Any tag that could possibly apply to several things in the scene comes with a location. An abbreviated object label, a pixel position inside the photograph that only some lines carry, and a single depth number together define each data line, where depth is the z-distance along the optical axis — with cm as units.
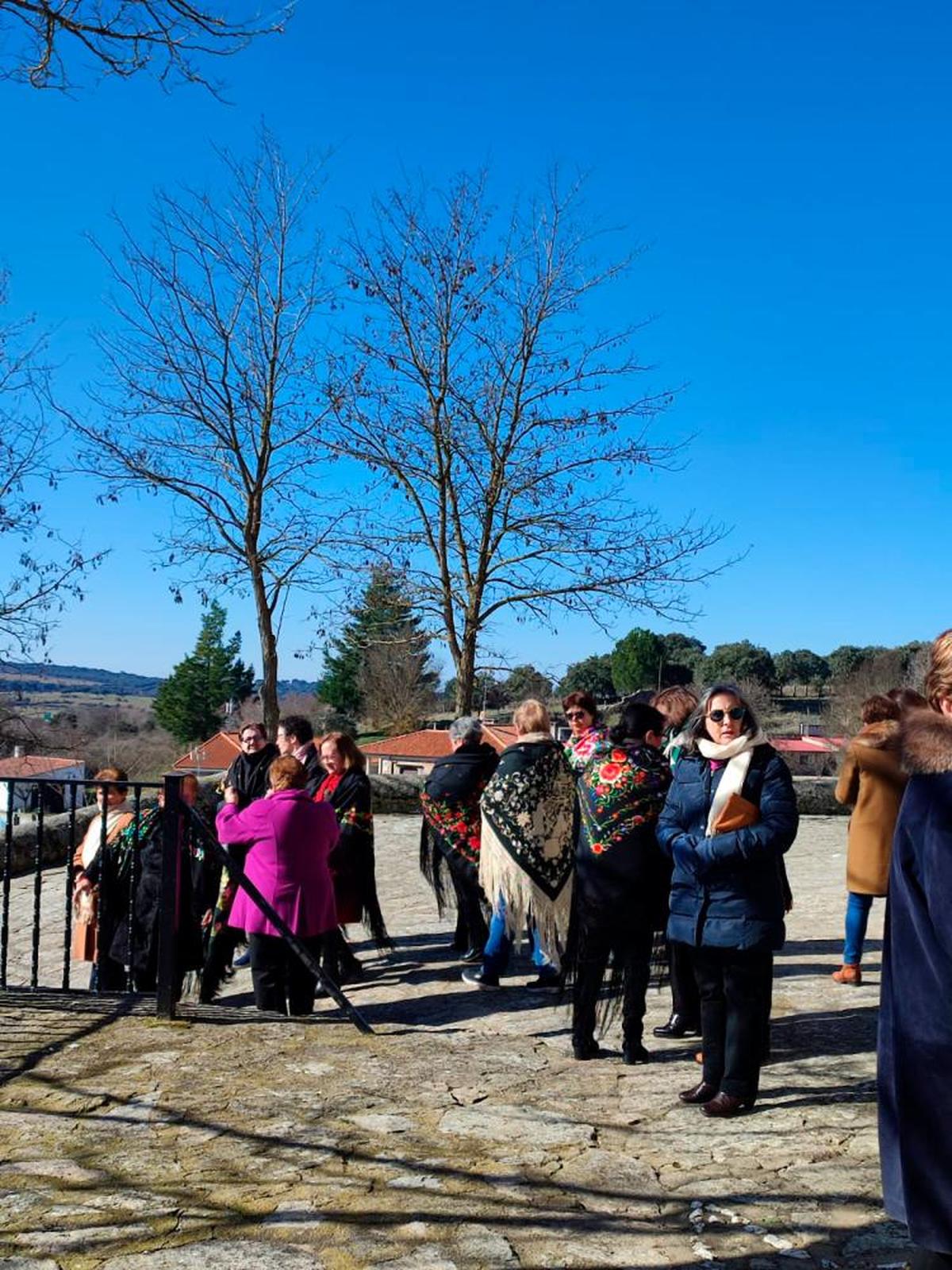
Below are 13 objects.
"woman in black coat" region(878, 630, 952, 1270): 240
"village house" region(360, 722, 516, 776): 4259
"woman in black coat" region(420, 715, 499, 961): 734
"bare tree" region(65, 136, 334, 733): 1509
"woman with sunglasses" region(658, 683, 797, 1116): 438
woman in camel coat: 641
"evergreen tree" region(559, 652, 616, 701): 5856
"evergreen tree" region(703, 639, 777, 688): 6881
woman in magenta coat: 624
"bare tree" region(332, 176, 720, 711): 1572
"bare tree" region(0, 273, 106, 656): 1439
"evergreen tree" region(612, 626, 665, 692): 7075
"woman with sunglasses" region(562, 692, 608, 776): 686
